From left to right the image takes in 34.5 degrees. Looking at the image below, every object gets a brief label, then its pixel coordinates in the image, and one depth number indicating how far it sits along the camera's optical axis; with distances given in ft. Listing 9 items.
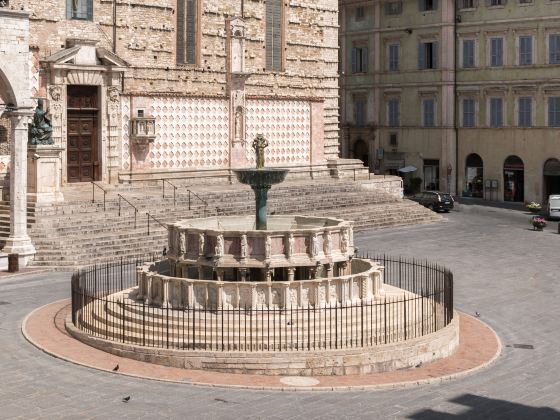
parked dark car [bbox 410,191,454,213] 158.40
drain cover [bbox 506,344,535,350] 65.77
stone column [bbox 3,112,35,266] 95.55
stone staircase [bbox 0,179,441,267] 99.60
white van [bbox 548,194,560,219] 151.53
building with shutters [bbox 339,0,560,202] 173.47
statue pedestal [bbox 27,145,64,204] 104.42
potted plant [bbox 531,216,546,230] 135.23
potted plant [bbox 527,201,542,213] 156.56
